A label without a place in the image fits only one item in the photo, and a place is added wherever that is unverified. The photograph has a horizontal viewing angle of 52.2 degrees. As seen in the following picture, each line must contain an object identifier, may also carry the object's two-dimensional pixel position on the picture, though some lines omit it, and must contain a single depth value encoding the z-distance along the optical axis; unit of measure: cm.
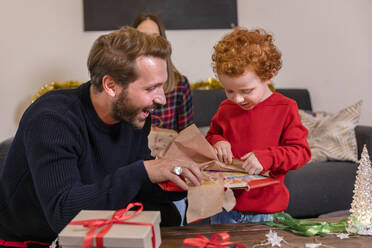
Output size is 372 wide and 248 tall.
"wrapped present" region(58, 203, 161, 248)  75
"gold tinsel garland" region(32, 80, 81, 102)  299
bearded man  99
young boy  128
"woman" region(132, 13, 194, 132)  216
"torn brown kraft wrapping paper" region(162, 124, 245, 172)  118
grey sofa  244
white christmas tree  108
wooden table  99
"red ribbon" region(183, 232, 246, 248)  85
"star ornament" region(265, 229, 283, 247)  98
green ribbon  104
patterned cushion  261
